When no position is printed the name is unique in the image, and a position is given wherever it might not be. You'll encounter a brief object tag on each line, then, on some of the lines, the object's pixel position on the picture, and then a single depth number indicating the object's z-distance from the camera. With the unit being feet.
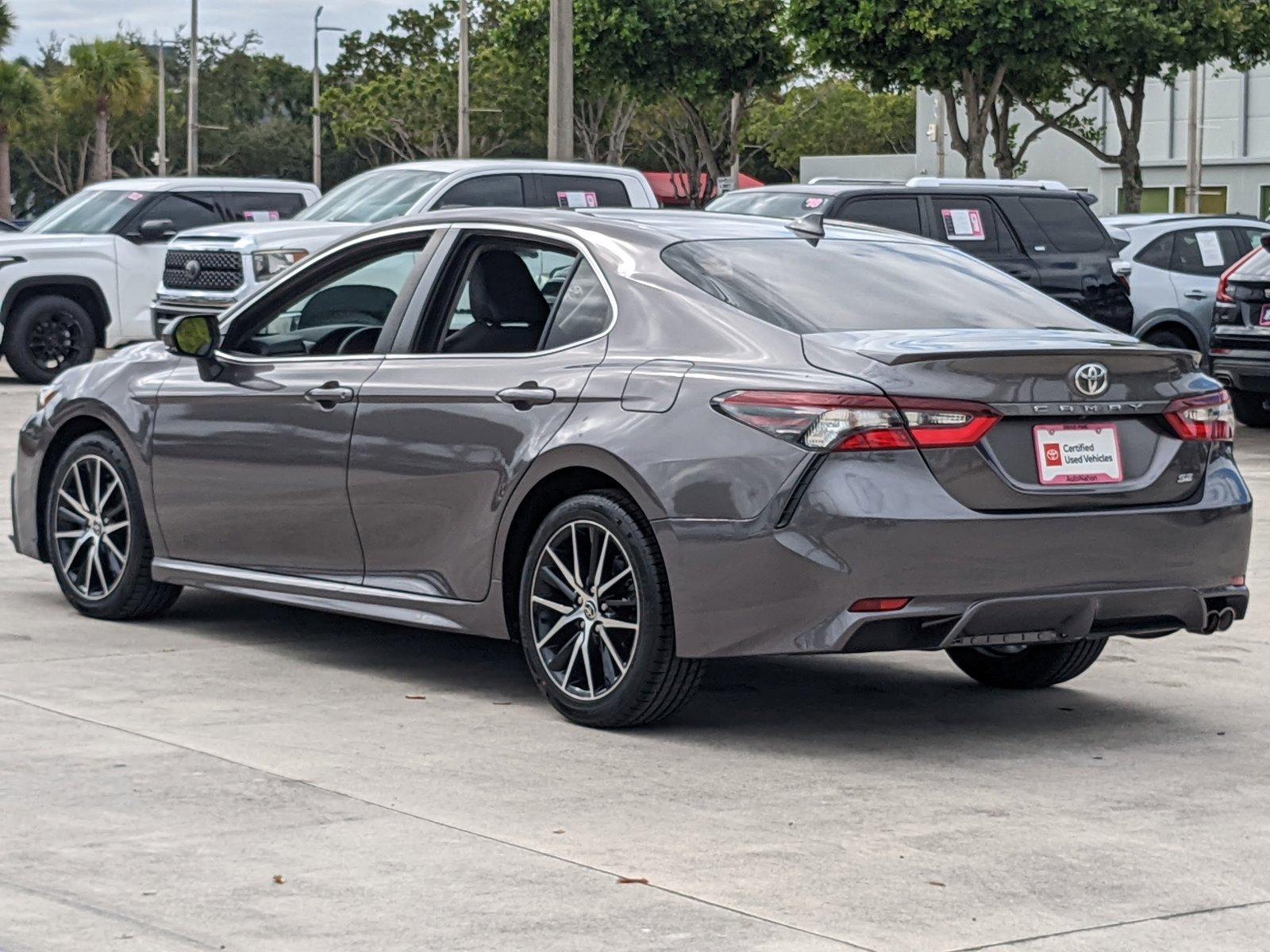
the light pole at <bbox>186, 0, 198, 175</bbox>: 221.25
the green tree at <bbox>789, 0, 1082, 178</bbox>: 111.04
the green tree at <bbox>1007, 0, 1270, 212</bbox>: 114.11
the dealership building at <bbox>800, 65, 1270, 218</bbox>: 175.01
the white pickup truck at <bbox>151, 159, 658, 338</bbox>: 59.72
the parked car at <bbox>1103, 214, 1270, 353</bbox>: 63.98
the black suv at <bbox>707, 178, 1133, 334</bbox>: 58.75
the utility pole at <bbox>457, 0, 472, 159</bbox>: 177.88
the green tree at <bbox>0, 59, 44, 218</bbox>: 259.19
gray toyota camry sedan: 19.81
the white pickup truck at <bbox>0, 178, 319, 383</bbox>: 69.67
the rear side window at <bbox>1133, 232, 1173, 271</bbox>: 64.95
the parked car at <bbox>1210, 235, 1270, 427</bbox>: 53.42
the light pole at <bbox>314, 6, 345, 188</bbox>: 268.21
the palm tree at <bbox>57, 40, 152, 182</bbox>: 273.54
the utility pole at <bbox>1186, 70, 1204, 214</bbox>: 154.20
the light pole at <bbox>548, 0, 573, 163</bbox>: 66.74
